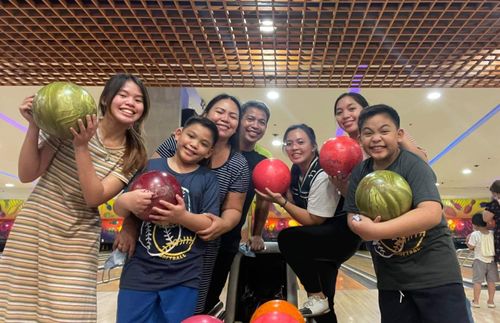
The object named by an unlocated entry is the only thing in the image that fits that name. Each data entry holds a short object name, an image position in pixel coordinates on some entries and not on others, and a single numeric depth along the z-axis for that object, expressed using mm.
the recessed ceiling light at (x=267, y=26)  2363
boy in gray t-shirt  1344
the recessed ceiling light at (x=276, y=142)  8852
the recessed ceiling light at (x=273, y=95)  5910
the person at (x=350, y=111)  2008
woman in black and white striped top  1757
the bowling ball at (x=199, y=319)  1352
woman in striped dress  1323
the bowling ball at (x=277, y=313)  1490
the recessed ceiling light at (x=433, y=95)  6008
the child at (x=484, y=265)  4215
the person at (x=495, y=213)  3865
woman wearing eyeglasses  1911
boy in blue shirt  1418
